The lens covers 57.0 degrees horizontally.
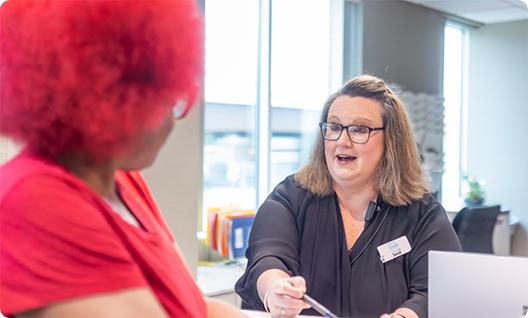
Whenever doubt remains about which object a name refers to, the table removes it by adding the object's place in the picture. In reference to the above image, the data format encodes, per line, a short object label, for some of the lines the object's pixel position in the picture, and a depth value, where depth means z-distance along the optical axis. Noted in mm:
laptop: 1164
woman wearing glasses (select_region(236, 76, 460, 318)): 1690
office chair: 4168
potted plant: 5266
